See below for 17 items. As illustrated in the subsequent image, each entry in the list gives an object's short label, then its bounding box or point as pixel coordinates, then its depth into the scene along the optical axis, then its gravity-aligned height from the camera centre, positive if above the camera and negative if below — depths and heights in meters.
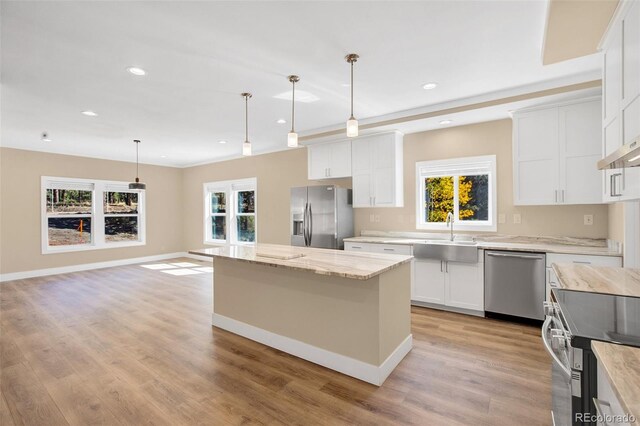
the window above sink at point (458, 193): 4.16 +0.25
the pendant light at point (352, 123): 2.59 +0.76
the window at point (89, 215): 6.40 -0.07
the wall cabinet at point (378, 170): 4.50 +0.62
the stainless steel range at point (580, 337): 1.15 -0.52
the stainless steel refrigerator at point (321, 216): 4.72 -0.09
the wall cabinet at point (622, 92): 1.66 +0.74
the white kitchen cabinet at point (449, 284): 3.67 -0.94
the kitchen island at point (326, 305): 2.35 -0.85
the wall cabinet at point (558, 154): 3.19 +0.62
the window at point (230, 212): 7.18 -0.02
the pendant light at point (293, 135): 2.93 +0.73
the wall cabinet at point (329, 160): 4.95 +0.86
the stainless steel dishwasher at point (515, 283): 3.29 -0.83
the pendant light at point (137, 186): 6.15 +0.52
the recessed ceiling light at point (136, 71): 2.81 +1.33
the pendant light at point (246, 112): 3.27 +1.24
